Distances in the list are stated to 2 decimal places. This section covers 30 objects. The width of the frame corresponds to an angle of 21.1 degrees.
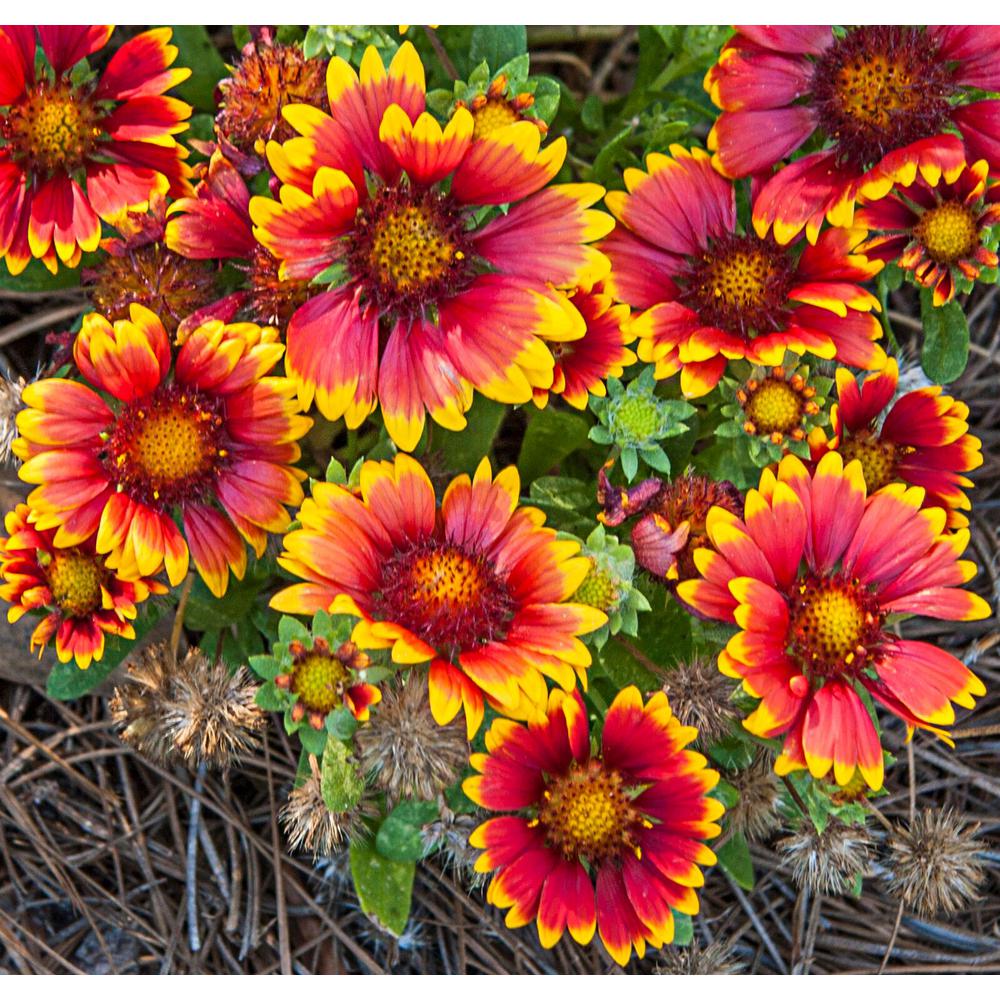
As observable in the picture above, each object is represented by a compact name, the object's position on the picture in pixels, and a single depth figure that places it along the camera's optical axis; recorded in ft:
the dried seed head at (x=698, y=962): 2.20
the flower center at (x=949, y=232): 2.10
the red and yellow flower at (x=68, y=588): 2.03
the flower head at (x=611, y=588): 2.00
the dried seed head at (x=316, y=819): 2.03
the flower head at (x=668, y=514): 2.02
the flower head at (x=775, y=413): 2.07
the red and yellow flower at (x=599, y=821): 2.02
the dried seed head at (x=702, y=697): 2.04
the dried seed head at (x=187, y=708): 2.07
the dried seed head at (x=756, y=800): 2.11
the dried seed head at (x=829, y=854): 2.11
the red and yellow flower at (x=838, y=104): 2.08
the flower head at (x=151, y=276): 2.06
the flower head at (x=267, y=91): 2.05
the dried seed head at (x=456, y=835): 2.10
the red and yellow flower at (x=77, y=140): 2.08
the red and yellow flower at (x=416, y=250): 1.97
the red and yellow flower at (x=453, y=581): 1.94
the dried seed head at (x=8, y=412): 2.12
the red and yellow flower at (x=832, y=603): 1.96
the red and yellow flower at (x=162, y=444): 2.00
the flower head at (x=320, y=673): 1.96
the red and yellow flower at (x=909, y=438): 2.11
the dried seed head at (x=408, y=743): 2.01
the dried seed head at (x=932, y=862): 2.17
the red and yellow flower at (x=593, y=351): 2.06
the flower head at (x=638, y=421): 2.06
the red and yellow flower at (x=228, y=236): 2.04
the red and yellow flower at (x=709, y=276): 2.07
